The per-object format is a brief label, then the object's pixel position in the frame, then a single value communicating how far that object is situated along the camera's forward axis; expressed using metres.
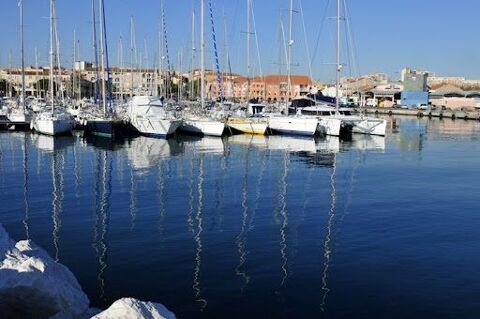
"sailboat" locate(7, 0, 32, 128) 55.44
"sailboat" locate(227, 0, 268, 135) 50.62
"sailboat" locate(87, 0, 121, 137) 46.34
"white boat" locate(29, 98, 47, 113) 65.27
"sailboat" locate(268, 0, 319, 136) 49.34
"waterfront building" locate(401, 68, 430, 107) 135.77
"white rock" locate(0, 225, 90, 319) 6.61
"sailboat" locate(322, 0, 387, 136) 52.09
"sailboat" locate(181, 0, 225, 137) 48.28
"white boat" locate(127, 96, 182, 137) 47.25
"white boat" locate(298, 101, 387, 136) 50.81
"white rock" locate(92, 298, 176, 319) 5.91
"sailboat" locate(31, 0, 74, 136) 47.84
